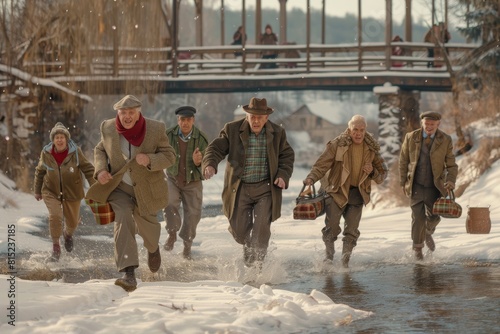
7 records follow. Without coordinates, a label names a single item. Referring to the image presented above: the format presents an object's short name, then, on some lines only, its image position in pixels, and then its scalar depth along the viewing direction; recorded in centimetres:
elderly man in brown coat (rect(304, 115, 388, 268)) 1269
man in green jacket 1420
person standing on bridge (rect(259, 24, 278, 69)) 3591
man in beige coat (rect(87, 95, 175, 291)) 1040
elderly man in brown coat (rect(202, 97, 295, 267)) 1205
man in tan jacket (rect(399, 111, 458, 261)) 1331
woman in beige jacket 1391
